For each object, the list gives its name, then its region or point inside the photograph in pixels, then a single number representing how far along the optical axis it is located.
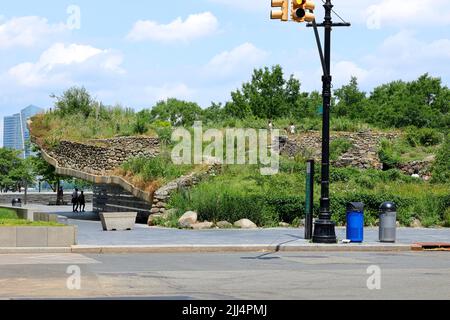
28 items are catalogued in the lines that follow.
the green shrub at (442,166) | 37.94
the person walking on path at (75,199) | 52.78
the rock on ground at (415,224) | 32.06
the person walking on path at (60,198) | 67.62
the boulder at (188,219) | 29.75
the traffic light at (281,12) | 19.86
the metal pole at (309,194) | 24.45
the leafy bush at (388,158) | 41.31
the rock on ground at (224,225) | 29.88
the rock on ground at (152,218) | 32.22
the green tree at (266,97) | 76.75
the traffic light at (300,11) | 19.81
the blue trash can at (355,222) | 23.59
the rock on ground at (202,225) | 29.55
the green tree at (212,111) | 93.64
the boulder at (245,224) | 29.77
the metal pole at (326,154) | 22.83
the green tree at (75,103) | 44.28
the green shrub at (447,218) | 32.20
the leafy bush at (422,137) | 45.56
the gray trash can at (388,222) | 24.12
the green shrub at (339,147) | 41.15
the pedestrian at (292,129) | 43.61
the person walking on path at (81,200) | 53.34
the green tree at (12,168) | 102.69
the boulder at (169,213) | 31.50
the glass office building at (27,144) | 80.57
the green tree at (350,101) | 87.62
